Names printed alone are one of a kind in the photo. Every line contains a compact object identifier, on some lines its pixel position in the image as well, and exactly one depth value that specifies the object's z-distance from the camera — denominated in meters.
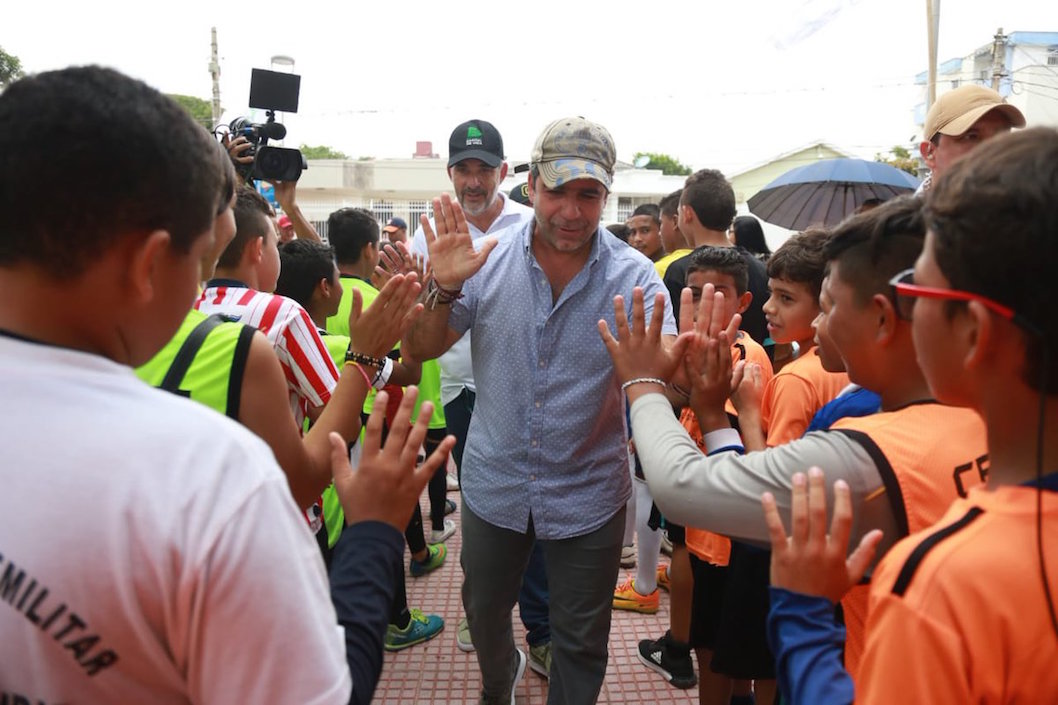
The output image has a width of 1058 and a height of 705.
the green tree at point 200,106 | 46.65
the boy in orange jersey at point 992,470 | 0.87
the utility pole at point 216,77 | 21.95
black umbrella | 5.86
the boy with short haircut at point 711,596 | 2.65
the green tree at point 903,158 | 23.25
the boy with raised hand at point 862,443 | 1.33
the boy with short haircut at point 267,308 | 2.15
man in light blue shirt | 2.56
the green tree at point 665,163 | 65.81
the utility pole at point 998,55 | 17.08
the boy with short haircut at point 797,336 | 2.25
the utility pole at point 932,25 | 9.23
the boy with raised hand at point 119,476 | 0.78
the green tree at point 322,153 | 58.66
